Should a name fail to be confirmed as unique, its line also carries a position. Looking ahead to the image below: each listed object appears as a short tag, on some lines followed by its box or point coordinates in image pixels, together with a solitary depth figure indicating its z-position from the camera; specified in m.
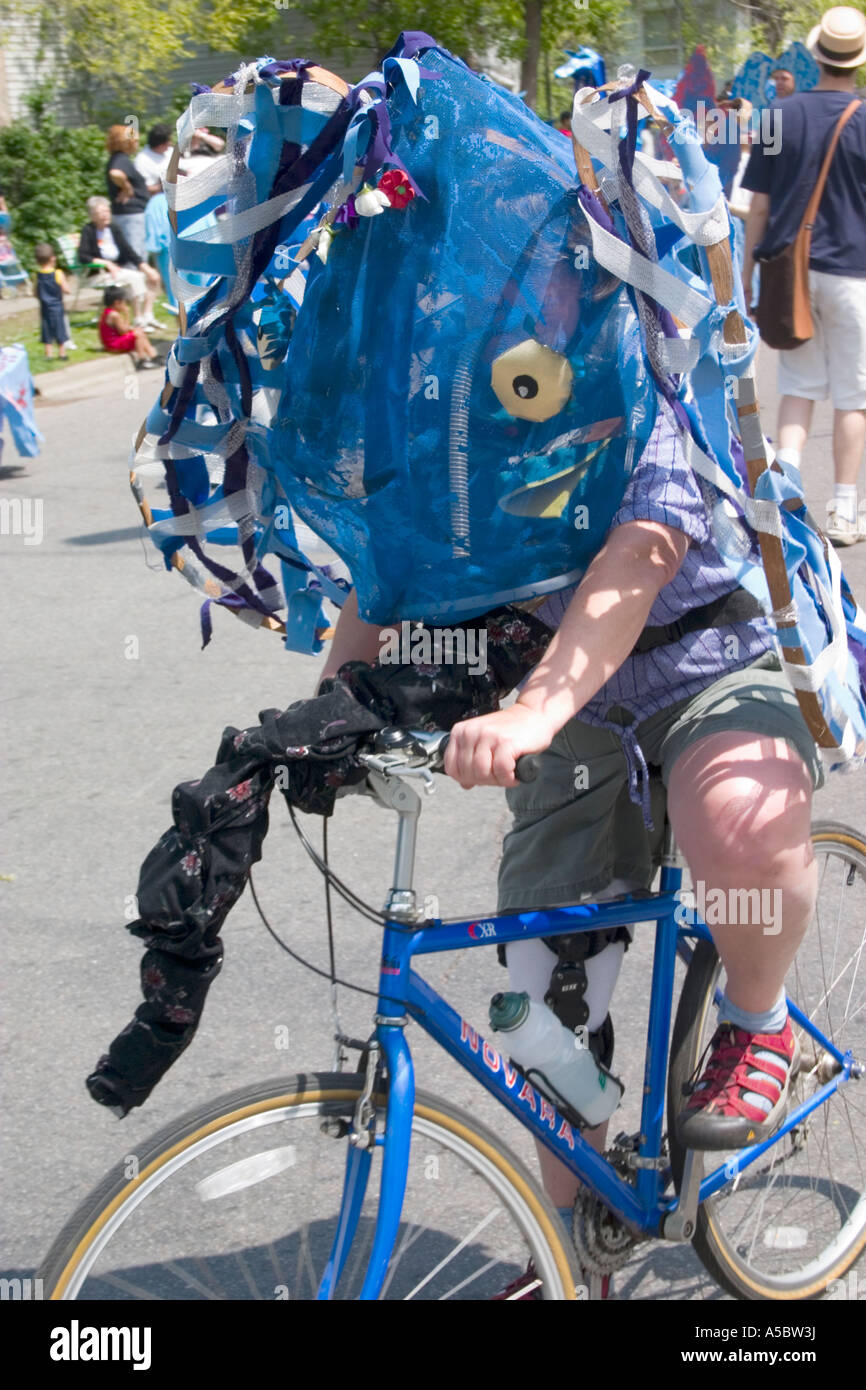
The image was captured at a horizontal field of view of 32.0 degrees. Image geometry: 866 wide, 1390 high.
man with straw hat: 6.50
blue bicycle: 1.81
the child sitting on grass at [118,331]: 11.23
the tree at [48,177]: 22.39
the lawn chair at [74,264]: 16.29
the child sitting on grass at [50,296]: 13.25
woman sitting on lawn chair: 14.66
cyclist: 1.84
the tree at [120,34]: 24.23
